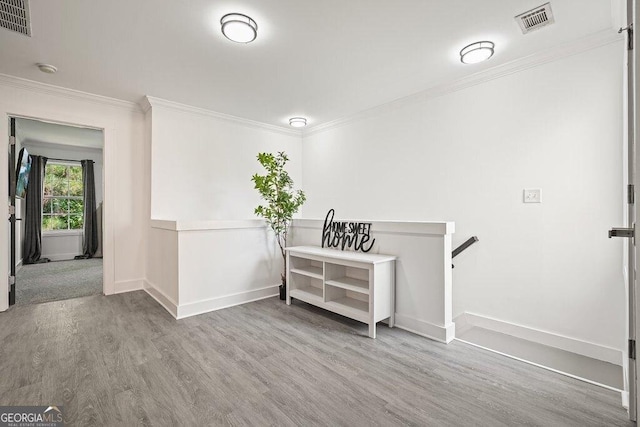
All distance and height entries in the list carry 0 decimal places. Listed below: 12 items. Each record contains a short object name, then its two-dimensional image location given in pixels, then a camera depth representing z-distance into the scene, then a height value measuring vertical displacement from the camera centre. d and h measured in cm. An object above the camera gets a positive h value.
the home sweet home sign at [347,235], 325 -26
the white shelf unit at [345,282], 275 -73
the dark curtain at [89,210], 691 +6
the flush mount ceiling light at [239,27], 222 +141
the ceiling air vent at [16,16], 210 +146
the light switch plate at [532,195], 272 +16
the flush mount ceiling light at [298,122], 460 +142
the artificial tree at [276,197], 371 +19
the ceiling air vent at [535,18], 213 +144
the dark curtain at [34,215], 617 -5
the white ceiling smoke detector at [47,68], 295 +145
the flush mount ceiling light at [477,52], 258 +142
